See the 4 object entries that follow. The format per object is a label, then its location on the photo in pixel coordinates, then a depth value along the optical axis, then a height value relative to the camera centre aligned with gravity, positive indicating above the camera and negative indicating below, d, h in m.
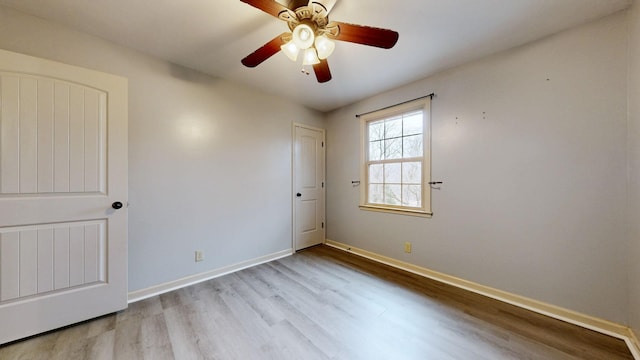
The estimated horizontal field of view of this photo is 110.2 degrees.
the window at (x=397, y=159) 2.73 +0.28
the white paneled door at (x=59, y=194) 1.55 -0.13
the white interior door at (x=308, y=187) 3.56 -0.13
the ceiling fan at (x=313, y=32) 1.38 +0.97
